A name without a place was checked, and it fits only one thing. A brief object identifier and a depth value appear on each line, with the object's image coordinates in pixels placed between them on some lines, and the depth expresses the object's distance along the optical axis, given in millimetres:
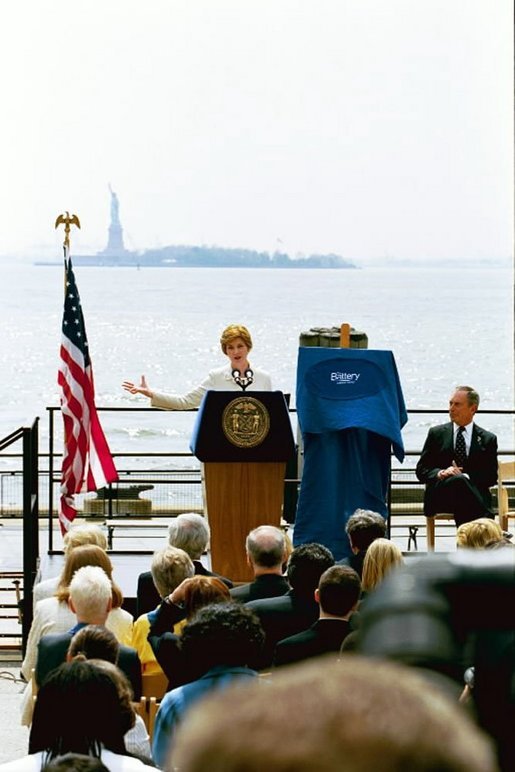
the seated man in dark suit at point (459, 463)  12426
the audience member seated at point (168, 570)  7688
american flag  13329
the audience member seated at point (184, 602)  6887
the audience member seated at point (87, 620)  6586
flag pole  13305
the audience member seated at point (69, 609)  7887
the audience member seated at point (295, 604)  7557
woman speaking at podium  11486
